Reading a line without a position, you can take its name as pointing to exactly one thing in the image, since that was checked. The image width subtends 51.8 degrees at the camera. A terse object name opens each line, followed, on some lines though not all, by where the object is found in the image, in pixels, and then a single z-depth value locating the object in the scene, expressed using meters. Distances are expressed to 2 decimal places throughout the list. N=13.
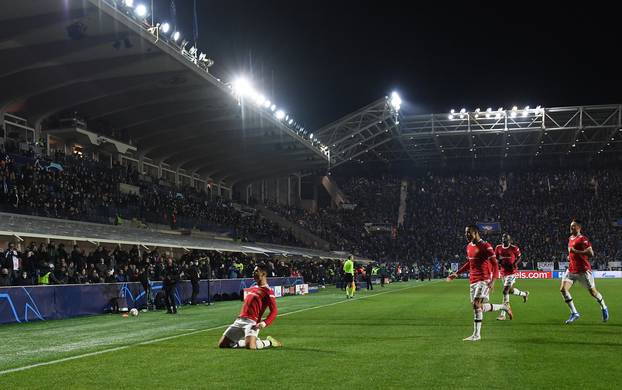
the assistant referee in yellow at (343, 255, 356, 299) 30.56
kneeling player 11.02
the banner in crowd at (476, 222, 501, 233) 71.62
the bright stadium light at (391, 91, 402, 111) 58.59
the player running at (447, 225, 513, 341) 12.52
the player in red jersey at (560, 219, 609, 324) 15.04
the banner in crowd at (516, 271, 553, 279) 61.22
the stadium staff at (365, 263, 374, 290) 40.28
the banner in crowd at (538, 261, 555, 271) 62.78
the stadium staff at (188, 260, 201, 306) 25.80
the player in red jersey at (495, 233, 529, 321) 18.02
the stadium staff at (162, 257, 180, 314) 21.50
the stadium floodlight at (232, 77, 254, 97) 40.06
